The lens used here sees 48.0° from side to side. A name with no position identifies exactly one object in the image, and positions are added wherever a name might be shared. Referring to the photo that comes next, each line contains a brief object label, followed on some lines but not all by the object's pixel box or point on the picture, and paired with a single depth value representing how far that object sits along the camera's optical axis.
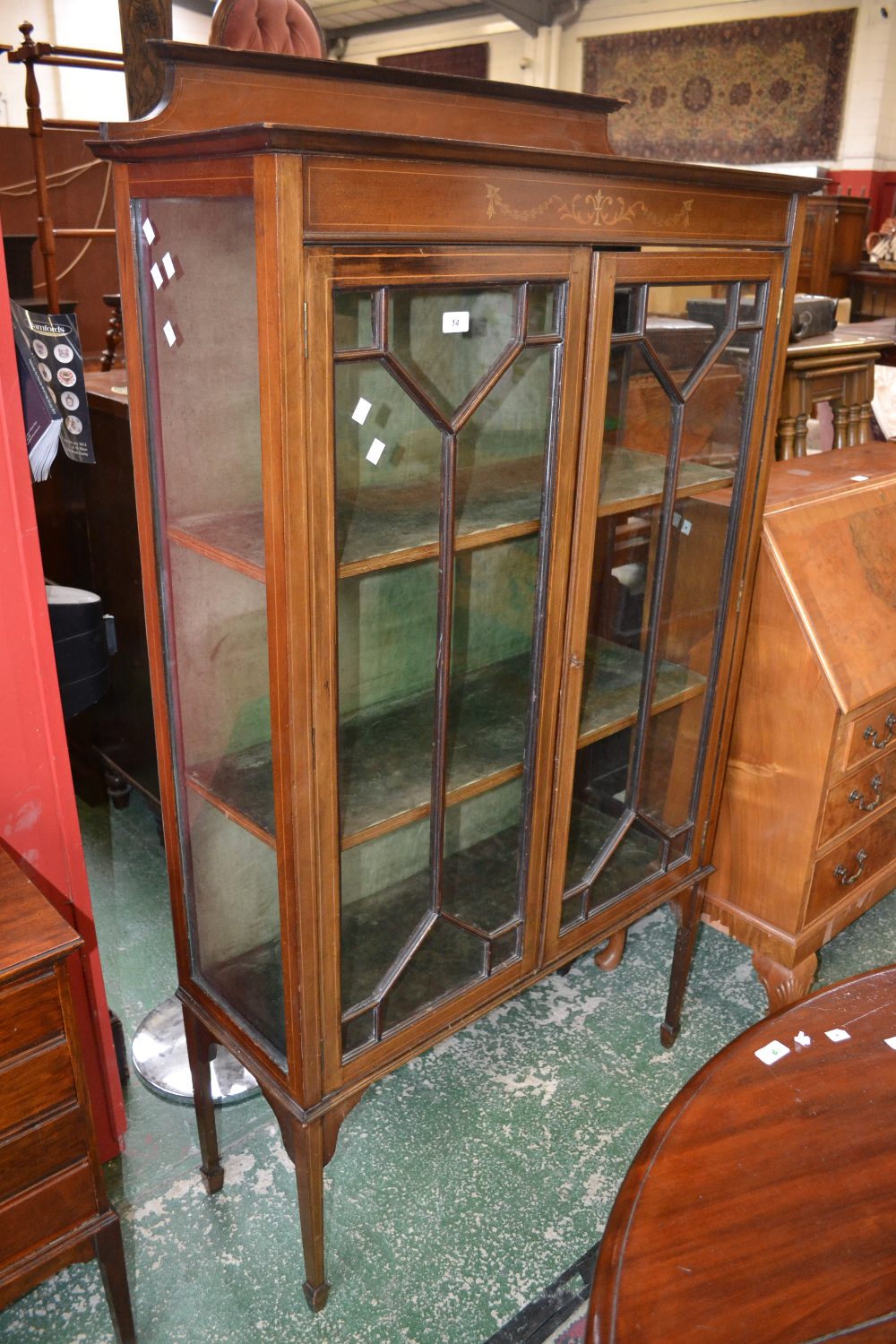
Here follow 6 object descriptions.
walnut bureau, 1.98
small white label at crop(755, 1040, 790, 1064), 1.24
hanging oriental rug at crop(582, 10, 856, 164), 7.54
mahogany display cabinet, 1.15
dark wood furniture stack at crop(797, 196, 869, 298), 7.36
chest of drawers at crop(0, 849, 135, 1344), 1.24
